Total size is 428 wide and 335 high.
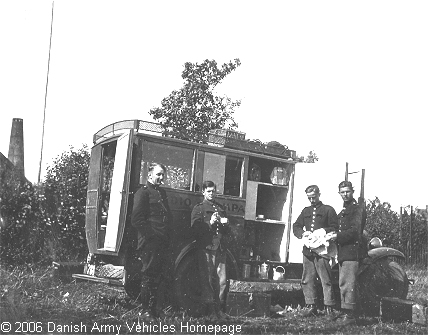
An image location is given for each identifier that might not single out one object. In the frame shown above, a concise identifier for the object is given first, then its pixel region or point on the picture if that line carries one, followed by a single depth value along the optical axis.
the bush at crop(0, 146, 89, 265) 10.96
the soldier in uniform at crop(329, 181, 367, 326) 7.73
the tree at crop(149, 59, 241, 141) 17.84
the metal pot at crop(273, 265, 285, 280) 9.10
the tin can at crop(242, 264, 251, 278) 8.75
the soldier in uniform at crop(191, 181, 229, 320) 7.67
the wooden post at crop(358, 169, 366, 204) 9.53
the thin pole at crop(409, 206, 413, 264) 16.25
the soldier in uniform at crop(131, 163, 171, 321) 7.05
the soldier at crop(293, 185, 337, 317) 7.93
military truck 7.94
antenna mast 16.34
